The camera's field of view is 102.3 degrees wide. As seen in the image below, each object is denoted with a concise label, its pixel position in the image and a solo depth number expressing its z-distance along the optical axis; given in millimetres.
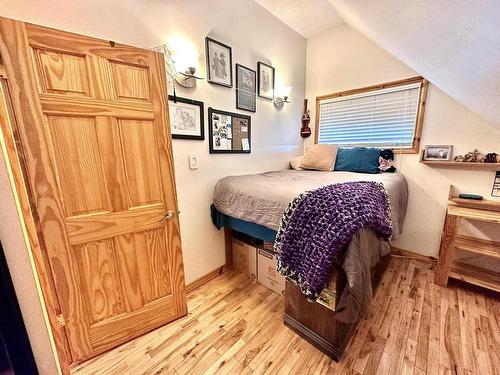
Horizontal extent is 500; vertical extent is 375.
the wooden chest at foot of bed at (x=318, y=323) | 1187
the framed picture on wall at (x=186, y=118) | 1592
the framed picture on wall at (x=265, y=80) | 2275
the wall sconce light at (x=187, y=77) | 1578
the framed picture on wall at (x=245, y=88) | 2066
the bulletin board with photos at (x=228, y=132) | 1890
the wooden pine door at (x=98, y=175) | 952
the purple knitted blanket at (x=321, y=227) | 962
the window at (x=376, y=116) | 2244
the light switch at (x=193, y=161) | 1751
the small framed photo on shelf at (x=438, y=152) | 2029
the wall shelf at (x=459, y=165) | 1804
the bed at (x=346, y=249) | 978
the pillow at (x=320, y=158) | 2455
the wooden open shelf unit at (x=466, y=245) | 1629
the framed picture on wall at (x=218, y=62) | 1778
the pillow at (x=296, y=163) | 2680
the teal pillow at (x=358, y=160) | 2256
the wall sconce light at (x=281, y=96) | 2514
